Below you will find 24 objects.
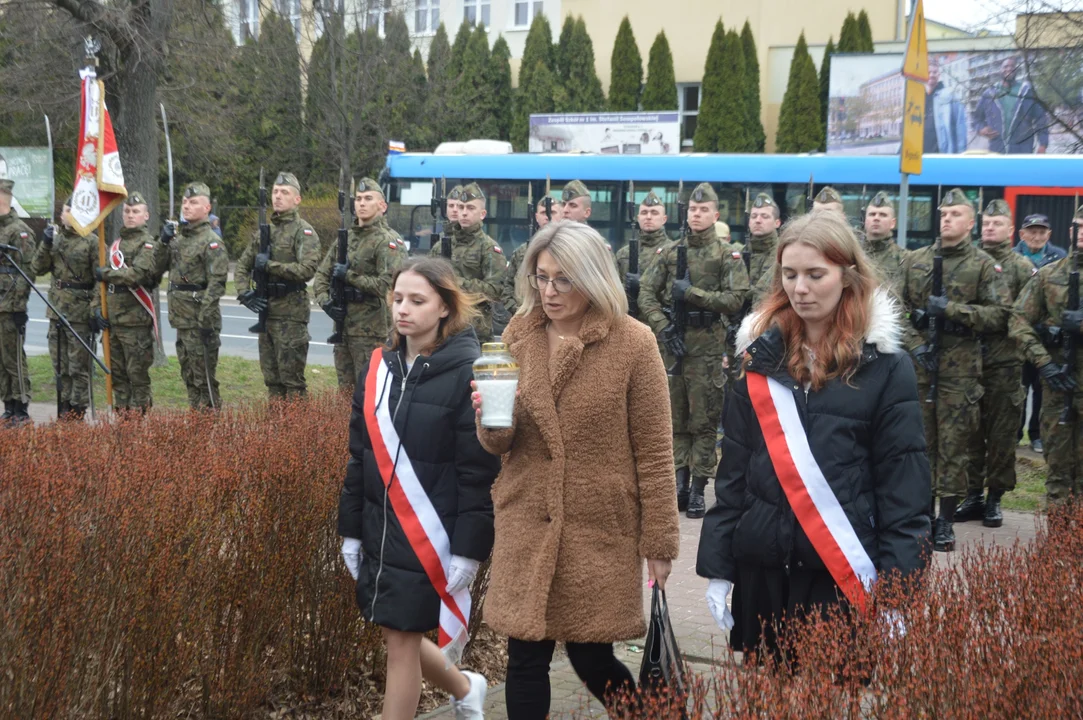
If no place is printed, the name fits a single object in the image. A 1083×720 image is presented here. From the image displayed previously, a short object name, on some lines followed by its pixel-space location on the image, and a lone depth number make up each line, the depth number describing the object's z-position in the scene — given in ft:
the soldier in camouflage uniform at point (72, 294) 38.14
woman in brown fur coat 12.13
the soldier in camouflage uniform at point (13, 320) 38.91
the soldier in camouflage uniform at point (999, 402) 27.32
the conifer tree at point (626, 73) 128.16
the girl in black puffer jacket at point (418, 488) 13.07
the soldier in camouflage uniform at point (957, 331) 25.95
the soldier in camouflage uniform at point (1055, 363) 25.12
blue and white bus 64.44
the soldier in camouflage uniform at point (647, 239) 32.58
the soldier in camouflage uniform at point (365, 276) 33.30
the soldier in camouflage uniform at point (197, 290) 35.32
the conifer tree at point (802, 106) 117.80
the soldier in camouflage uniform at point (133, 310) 36.09
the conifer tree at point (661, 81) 126.00
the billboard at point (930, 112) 103.60
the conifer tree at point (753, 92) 122.21
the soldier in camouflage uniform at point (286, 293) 34.83
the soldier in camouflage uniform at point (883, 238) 28.76
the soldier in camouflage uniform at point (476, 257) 34.60
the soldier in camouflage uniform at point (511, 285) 34.78
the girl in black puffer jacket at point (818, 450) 10.91
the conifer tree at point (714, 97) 121.39
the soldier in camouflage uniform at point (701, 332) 29.60
